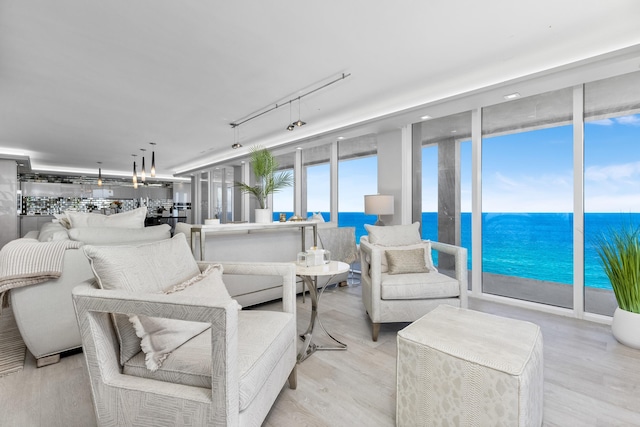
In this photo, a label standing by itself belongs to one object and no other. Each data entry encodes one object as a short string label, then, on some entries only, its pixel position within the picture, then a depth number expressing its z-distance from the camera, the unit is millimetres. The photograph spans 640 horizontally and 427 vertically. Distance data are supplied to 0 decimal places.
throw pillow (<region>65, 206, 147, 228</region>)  2678
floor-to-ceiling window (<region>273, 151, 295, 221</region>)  6942
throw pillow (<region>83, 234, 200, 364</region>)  1256
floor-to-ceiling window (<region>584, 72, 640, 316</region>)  2840
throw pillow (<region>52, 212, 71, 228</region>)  2851
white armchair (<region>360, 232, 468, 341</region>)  2408
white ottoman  1144
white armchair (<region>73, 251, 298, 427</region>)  1031
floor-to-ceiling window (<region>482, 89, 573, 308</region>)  3236
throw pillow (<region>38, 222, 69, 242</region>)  2131
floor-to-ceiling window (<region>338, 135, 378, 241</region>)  5422
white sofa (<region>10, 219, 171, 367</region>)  1892
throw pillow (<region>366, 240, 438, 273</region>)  2795
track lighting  3377
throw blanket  1785
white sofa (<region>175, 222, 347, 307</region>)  2840
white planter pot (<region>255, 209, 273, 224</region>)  3013
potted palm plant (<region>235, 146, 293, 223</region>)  2992
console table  2510
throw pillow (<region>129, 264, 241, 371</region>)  1188
